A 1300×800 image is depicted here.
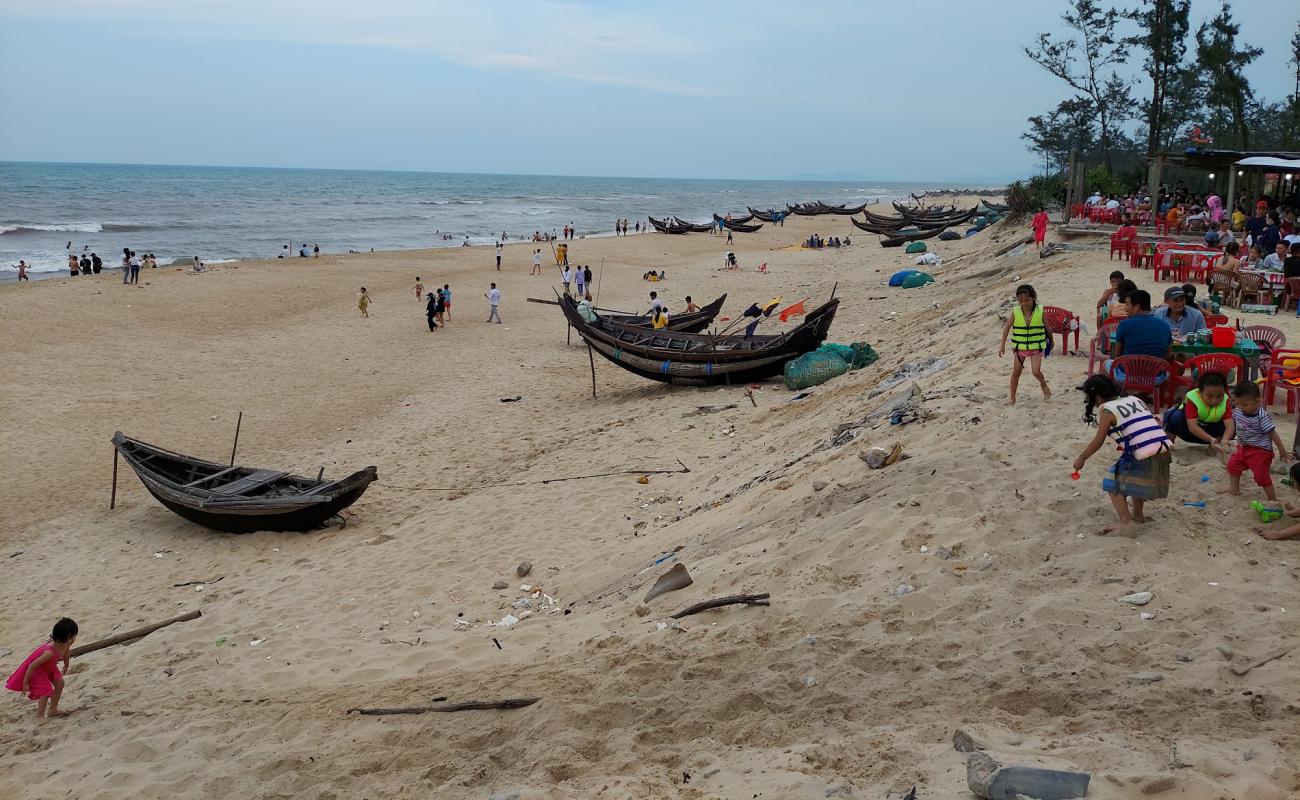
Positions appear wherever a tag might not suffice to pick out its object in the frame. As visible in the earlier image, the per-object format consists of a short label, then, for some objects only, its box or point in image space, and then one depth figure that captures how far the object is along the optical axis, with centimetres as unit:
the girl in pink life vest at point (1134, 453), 564
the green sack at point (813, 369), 1438
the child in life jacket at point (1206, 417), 661
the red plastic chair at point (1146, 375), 769
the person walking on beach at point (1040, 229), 2136
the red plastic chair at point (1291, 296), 1236
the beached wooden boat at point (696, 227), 5767
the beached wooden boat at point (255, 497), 1071
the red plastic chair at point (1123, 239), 1716
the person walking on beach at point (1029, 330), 847
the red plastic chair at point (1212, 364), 780
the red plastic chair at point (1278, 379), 791
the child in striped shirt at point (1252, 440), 604
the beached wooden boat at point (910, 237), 4141
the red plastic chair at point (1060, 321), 1050
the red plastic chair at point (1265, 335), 887
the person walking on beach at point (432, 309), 2420
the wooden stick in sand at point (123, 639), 794
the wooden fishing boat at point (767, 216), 6506
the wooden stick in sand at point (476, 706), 559
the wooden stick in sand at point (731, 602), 610
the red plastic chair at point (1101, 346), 912
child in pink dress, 680
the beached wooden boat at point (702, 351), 1513
